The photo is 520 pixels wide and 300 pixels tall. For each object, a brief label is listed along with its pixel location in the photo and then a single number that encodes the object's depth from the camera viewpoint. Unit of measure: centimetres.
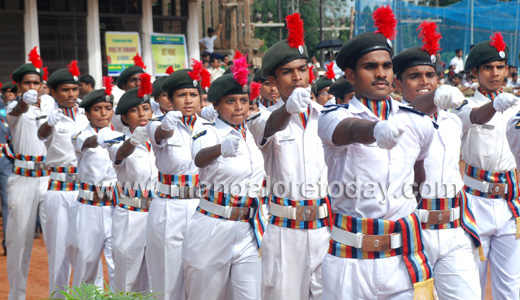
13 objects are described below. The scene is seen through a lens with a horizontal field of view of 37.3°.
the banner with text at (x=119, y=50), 1717
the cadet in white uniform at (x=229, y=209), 588
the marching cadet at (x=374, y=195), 423
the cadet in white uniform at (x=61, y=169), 816
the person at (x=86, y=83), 1113
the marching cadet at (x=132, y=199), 725
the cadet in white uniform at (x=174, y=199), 688
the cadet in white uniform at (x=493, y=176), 651
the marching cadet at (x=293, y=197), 542
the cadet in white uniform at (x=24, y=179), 873
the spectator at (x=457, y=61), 1969
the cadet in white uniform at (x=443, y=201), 520
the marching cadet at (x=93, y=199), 767
